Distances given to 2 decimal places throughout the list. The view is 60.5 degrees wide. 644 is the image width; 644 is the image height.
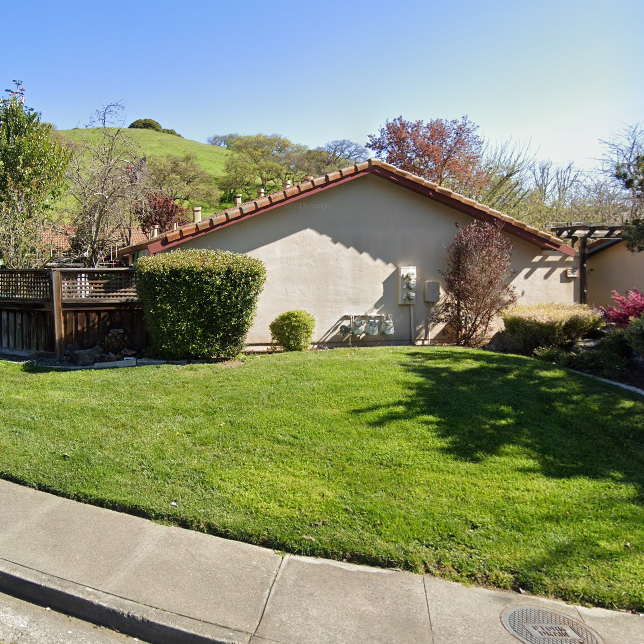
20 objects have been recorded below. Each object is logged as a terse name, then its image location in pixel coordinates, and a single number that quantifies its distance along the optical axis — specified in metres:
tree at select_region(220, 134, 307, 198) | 50.47
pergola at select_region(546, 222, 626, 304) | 13.54
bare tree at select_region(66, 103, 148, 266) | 14.33
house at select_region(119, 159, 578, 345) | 11.37
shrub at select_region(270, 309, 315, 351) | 10.34
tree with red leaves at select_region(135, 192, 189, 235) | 24.55
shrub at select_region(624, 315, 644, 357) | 8.09
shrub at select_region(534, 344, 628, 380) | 8.84
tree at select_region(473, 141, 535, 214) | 27.53
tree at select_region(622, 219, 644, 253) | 8.63
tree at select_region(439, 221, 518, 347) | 11.43
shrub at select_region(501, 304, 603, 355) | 10.33
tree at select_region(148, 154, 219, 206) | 41.64
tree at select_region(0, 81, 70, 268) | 15.73
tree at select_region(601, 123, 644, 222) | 8.46
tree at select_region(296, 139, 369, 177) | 52.19
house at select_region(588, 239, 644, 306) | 14.41
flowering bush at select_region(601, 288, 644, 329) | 10.13
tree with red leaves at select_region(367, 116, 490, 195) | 25.86
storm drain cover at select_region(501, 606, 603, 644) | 3.30
